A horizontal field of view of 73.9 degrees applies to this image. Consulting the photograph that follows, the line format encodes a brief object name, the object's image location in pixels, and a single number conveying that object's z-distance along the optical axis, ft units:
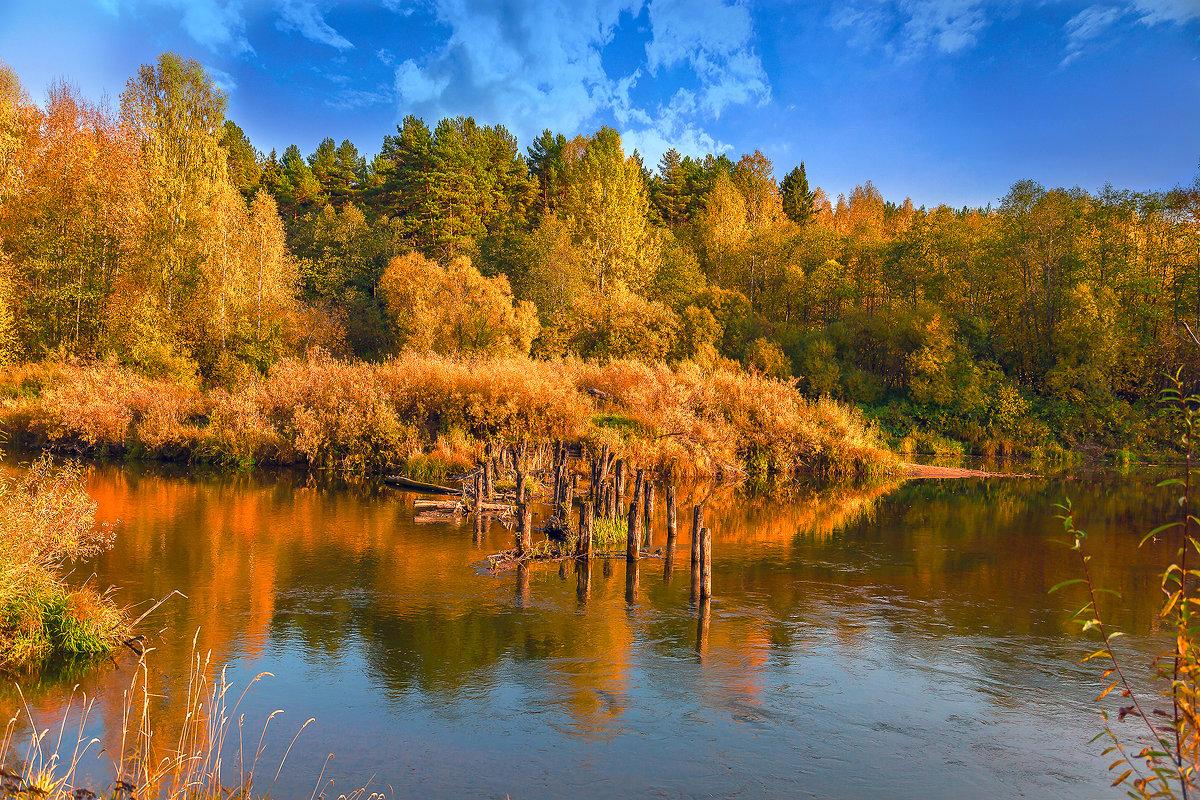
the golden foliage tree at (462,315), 142.31
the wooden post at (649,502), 66.49
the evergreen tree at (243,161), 221.87
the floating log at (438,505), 72.95
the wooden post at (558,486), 63.87
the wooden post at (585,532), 55.88
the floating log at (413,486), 84.69
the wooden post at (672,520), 62.03
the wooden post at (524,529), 54.80
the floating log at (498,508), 69.31
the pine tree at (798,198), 226.79
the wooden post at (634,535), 55.52
